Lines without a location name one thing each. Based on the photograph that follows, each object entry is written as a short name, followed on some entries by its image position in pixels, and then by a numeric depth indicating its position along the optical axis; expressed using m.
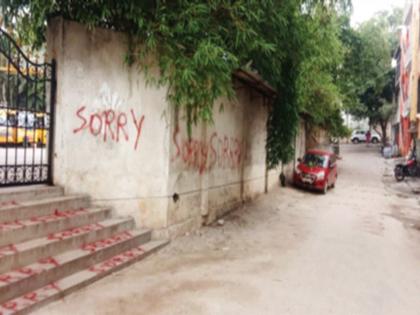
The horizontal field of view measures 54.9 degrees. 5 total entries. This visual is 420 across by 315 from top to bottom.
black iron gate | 5.73
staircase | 4.31
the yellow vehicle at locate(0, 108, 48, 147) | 5.78
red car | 15.63
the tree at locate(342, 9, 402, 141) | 27.41
